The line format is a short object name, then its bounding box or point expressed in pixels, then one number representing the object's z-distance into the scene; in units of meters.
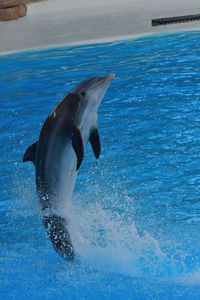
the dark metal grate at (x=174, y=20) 26.36
